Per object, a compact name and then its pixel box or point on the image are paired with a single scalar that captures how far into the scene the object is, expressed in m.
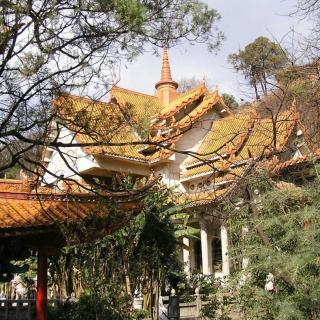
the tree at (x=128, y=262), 8.27
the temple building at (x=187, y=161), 15.92
